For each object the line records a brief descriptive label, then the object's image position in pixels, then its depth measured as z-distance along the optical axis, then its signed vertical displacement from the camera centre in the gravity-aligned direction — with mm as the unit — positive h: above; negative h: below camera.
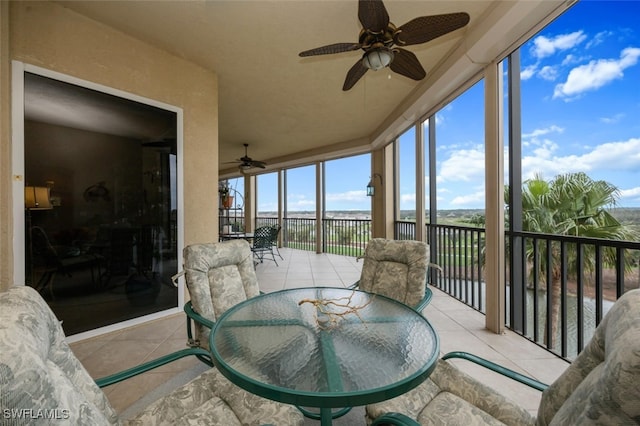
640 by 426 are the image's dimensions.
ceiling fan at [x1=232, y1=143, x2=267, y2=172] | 5639 +1119
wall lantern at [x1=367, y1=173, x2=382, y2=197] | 5680 +559
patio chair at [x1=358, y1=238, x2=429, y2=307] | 1907 -446
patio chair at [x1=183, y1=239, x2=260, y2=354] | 1672 -468
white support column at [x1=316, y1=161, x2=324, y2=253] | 7119 +141
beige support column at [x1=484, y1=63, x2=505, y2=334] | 2453 +162
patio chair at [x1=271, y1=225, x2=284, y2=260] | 5700 -453
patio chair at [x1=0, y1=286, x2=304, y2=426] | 475 -412
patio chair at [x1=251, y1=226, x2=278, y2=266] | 5441 -528
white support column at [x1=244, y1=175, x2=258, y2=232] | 8641 +317
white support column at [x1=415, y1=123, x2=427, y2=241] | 3965 +430
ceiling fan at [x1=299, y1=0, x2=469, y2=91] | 1607 +1203
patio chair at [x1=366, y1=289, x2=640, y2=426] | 507 -495
